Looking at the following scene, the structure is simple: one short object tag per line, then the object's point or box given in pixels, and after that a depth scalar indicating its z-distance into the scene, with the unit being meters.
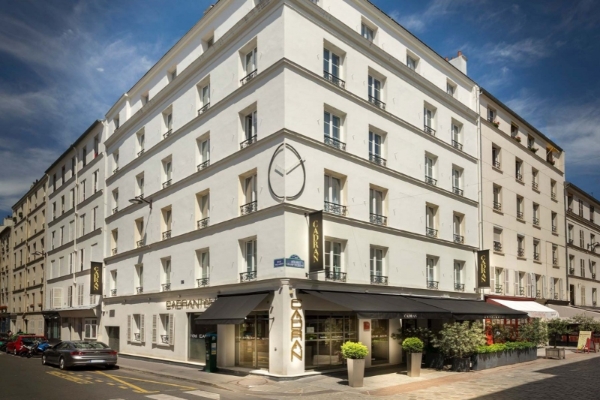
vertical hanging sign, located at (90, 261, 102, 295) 35.42
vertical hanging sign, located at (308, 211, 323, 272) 20.39
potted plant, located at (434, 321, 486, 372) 22.31
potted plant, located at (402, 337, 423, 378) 20.86
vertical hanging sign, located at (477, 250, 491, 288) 31.02
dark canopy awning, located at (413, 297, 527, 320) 24.89
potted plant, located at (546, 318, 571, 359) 31.59
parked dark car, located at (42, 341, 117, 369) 24.06
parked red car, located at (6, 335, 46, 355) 35.25
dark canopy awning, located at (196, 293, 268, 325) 20.08
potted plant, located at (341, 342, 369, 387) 18.44
